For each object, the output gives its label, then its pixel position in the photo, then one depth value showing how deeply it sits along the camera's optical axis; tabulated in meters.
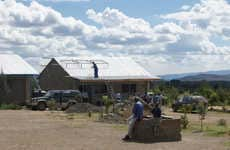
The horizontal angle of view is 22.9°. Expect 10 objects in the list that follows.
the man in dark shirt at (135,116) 20.44
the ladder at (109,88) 51.01
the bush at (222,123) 28.07
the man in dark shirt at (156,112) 21.00
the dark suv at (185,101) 42.01
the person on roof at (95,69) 51.58
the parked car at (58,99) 42.26
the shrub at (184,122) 25.35
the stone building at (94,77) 51.00
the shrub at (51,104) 41.56
